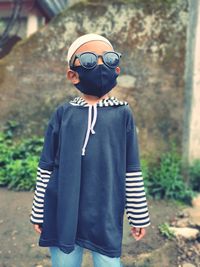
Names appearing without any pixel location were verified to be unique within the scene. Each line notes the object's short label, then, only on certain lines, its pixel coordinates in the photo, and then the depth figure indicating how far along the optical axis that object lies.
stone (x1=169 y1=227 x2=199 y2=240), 2.05
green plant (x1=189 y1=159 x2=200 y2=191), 2.57
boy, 1.11
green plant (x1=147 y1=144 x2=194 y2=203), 2.50
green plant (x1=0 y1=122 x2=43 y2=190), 2.59
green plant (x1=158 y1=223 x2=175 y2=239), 2.05
